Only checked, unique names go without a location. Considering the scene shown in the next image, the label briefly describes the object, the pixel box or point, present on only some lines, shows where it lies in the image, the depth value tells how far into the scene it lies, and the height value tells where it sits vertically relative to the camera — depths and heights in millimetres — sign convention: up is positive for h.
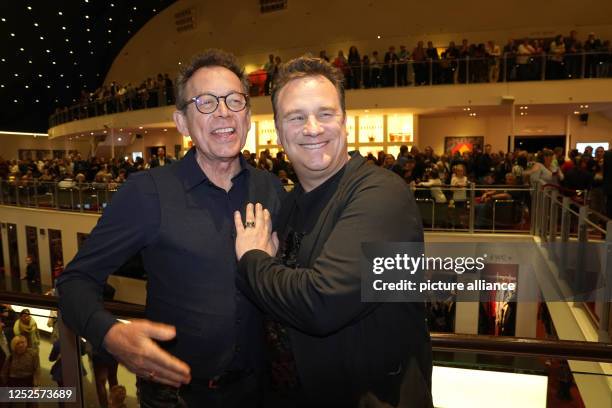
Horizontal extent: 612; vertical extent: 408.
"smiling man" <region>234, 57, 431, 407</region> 1161 -290
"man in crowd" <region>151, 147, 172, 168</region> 12547 -23
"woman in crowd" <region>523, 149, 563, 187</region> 7754 -317
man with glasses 1525 -297
